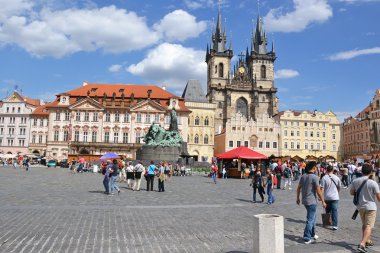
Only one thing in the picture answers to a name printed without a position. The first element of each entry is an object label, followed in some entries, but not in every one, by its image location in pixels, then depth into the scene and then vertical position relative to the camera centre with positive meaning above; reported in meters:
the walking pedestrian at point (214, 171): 22.74 -0.67
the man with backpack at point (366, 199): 5.96 -0.60
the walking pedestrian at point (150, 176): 15.98 -0.76
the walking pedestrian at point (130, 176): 16.89 -0.81
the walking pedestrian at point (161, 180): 15.22 -0.88
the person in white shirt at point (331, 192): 8.09 -0.67
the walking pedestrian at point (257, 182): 12.78 -0.75
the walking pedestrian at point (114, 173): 14.32 -0.59
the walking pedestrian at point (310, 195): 6.63 -0.62
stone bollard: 5.25 -1.09
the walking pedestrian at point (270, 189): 12.31 -0.95
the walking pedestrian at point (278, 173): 19.56 -0.61
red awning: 27.62 +0.55
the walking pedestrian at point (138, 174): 15.90 -0.68
